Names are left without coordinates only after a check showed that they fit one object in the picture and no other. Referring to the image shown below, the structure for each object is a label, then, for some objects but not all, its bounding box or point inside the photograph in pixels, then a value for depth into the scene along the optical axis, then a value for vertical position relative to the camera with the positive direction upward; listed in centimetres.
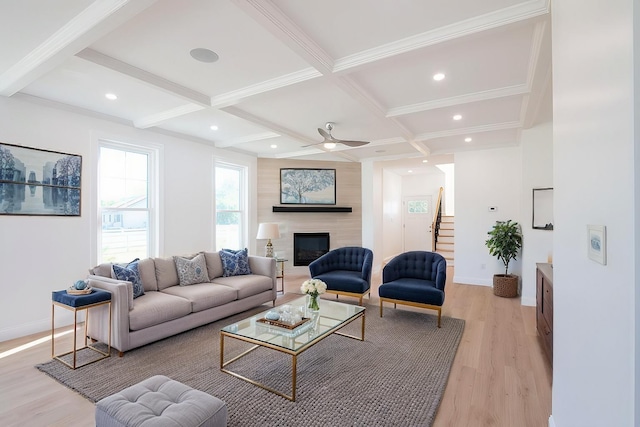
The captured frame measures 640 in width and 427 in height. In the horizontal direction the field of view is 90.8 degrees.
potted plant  530 -58
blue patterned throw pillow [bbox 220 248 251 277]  476 -74
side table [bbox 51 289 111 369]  289 -83
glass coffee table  248 -103
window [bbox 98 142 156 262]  438 +16
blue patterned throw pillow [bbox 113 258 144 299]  350 -68
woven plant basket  528 -119
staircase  908 -73
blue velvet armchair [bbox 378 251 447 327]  393 -91
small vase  330 -93
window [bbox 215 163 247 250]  610 +16
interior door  1040 -23
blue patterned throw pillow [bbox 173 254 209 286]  421 -76
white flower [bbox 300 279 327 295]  327 -76
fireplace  720 -72
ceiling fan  402 +95
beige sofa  309 -98
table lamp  581 -30
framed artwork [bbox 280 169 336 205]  712 +65
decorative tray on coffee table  277 -97
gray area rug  219 -137
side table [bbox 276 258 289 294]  551 -116
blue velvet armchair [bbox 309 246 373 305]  460 -89
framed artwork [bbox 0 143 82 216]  341 +38
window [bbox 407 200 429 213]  1052 +31
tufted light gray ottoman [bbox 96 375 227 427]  161 -105
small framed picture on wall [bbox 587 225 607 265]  109 -10
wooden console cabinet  279 -91
